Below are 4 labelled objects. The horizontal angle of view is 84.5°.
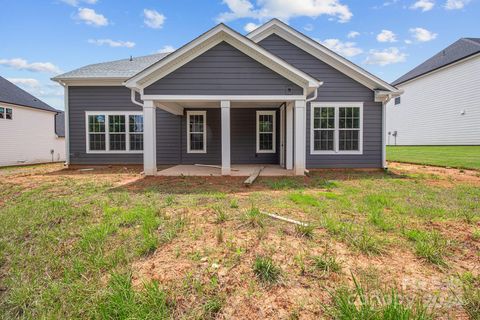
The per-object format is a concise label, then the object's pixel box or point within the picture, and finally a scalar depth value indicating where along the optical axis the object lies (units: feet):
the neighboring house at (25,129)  56.95
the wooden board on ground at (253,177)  23.12
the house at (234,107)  27.58
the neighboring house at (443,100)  61.46
